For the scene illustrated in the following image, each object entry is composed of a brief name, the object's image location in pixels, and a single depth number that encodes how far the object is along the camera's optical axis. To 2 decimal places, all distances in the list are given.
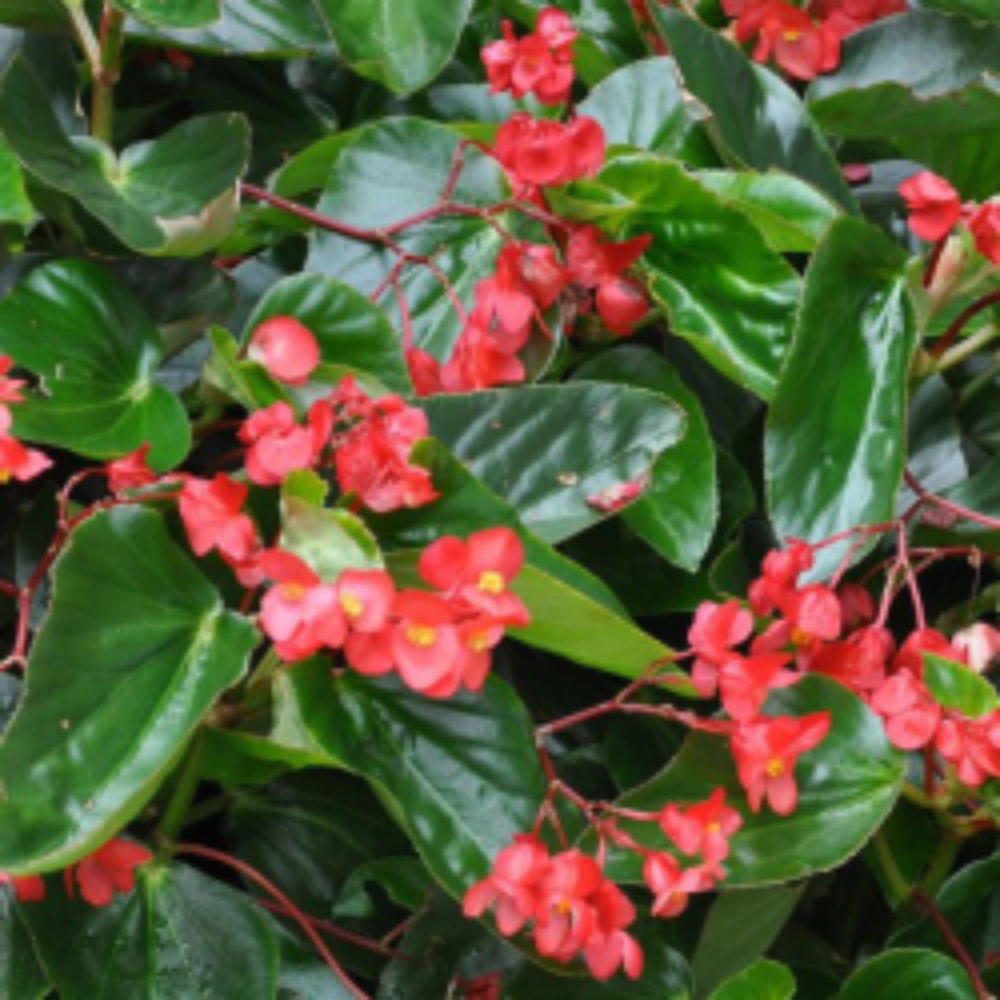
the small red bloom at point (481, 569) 1.46
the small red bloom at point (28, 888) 1.52
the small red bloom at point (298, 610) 1.45
